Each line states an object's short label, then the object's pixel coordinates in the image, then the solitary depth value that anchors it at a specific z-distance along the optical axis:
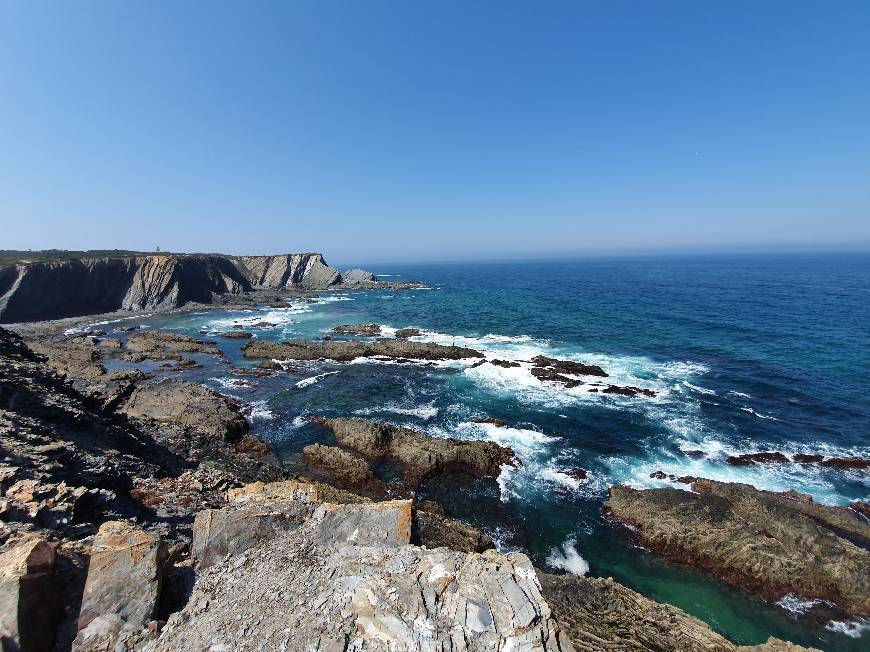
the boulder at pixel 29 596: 6.33
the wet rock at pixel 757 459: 21.75
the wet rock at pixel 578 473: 20.73
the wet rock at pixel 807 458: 21.67
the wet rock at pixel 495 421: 26.47
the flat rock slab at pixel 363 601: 7.08
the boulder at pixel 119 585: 7.34
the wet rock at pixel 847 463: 21.05
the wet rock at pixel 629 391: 30.80
